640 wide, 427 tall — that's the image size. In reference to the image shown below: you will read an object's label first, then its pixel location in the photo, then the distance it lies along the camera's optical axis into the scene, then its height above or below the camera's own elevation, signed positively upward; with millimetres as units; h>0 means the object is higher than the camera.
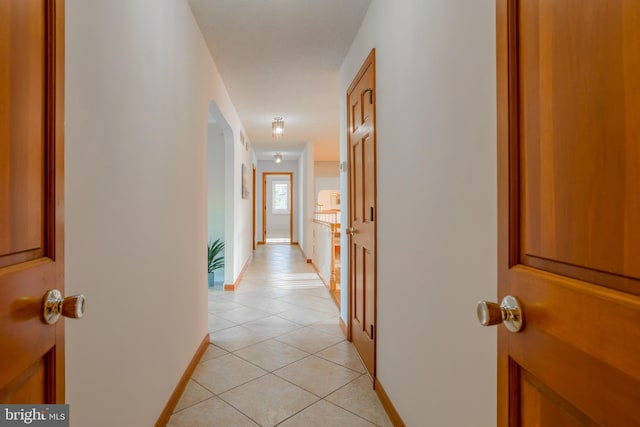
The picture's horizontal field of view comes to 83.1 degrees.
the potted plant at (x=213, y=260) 4949 -656
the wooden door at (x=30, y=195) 611 +36
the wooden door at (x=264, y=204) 10469 +289
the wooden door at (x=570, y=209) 472 +8
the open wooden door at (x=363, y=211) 2314 +22
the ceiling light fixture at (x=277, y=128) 5215 +1244
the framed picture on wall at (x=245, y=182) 5918 +562
